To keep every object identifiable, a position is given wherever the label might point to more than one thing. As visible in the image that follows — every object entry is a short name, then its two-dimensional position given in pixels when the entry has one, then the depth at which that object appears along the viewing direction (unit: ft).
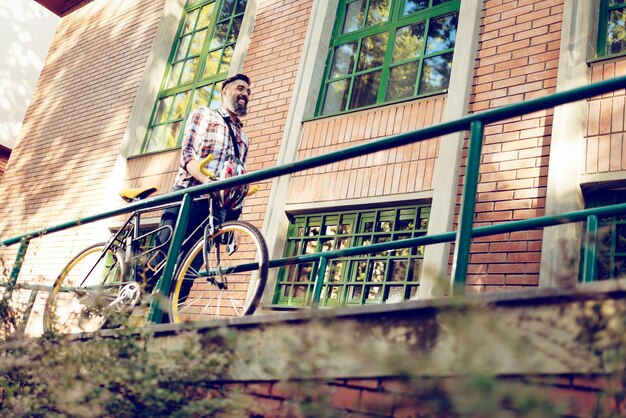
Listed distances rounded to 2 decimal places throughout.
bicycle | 11.39
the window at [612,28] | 17.63
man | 14.29
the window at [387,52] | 21.84
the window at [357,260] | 19.10
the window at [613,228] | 15.20
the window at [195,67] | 29.94
